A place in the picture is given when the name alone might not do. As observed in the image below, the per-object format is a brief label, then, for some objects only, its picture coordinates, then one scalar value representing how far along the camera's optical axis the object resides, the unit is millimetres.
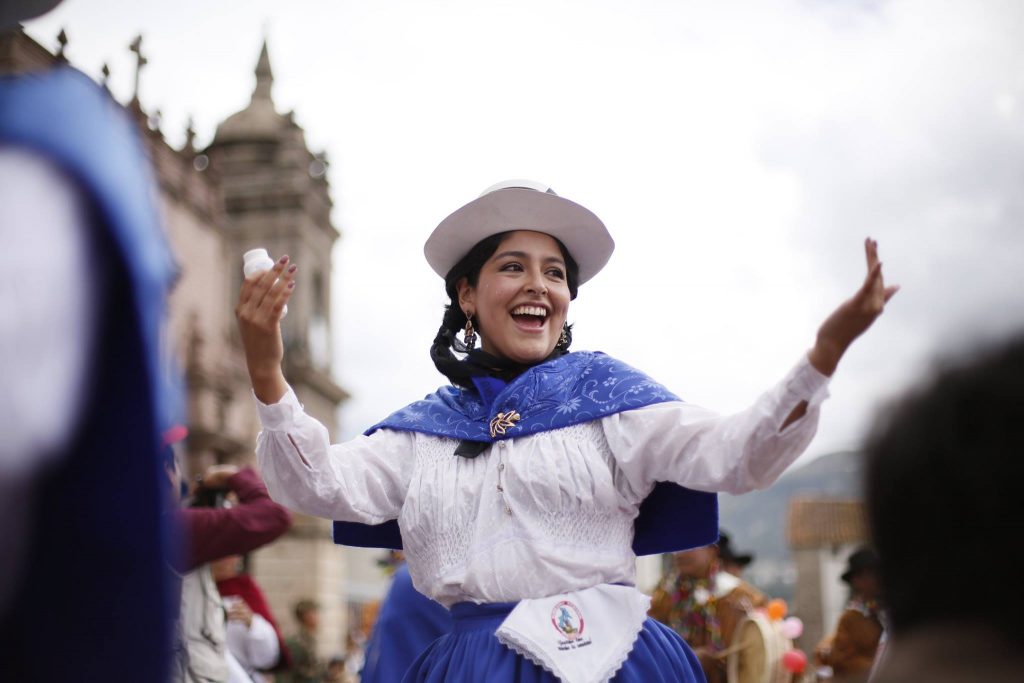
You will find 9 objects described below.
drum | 5617
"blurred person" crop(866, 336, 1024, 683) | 805
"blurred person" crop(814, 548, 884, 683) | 6020
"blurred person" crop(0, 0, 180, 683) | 890
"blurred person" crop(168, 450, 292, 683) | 4340
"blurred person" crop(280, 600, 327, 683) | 13344
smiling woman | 2324
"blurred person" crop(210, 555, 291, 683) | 5902
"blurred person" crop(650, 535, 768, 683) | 5984
